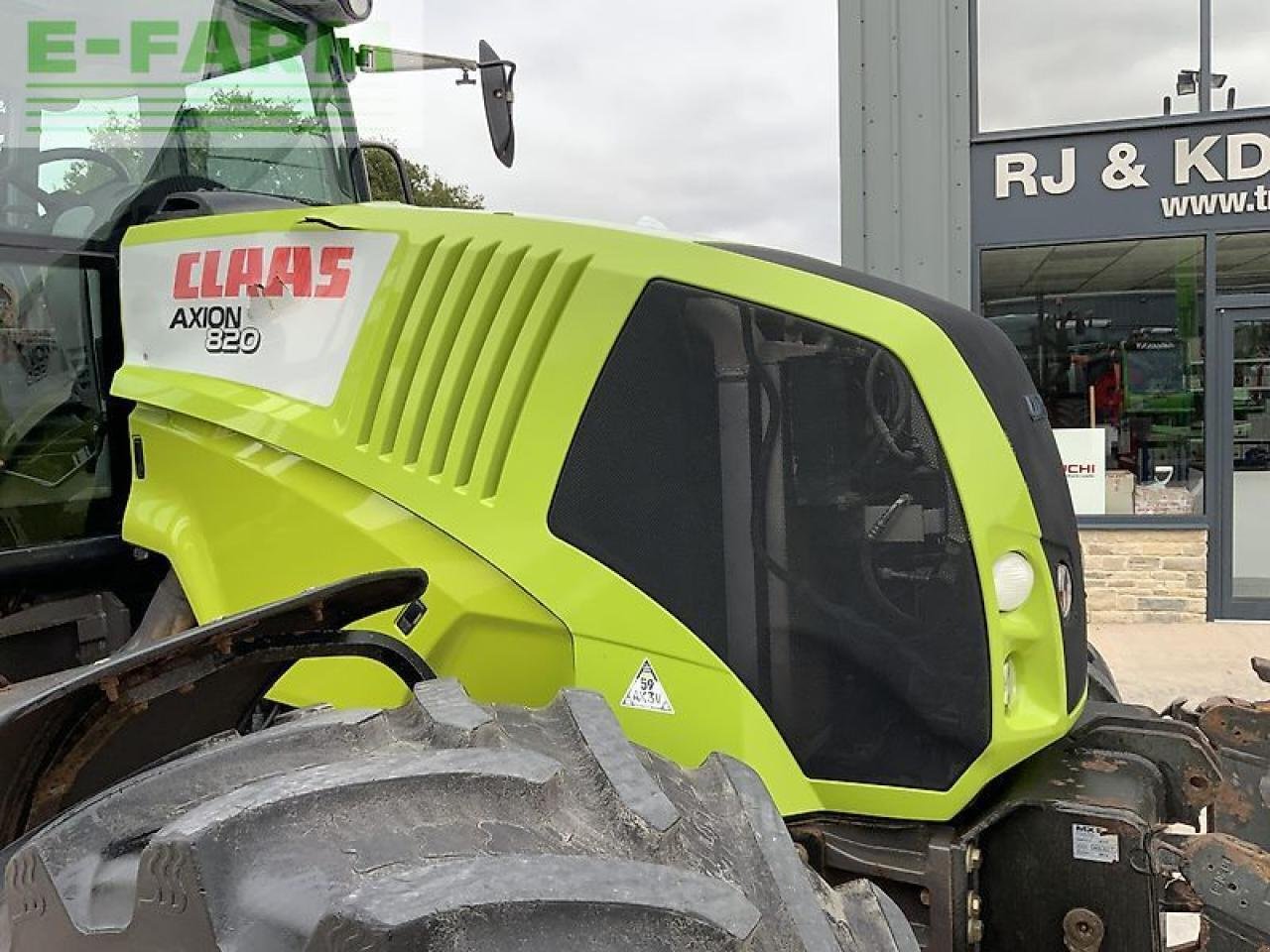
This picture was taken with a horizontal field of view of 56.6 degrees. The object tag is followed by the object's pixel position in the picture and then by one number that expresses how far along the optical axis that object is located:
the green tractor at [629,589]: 1.59
